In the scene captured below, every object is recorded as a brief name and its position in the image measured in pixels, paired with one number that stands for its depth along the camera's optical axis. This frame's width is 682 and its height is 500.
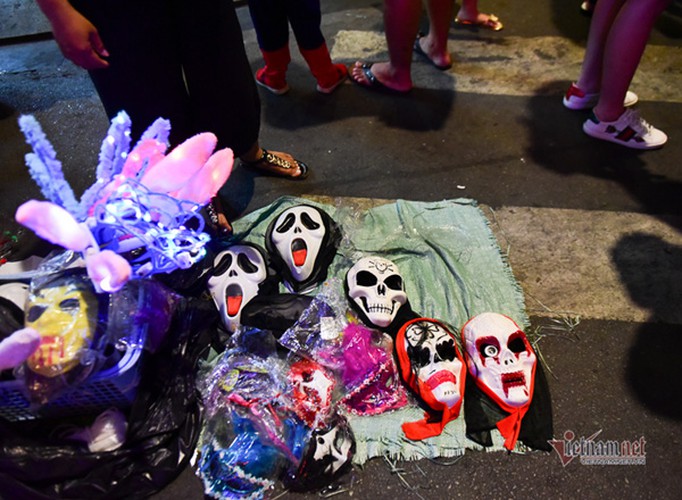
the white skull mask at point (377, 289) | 1.43
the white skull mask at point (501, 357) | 1.29
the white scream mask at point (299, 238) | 1.54
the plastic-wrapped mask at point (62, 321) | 0.98
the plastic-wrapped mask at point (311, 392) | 1.26
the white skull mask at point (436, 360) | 1.27
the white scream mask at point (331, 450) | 1.21
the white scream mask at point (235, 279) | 1.43
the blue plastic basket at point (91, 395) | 1.09
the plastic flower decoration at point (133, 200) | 0.88
